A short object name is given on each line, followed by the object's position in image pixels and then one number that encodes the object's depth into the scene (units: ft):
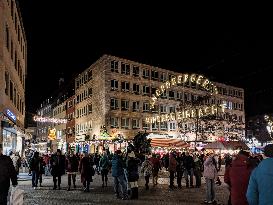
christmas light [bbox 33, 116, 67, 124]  92.48
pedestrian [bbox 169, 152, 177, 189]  39.39
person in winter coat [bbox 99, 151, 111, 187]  41.04
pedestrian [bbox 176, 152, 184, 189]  40.22
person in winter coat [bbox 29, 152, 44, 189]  38.14
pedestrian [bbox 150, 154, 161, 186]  41.60
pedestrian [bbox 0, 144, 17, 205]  16.19
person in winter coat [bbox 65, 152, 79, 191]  36.88
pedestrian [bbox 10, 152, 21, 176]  50.82
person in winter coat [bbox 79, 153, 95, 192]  34.67
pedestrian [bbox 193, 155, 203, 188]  39.83
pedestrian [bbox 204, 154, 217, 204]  26.54
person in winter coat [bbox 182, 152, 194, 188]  39.81
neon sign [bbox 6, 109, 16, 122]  52.70
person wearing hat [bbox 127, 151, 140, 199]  29.34
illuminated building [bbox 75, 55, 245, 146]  107.03
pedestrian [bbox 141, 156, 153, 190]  38.68
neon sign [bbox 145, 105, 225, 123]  75.96
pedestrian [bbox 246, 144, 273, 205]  8.47
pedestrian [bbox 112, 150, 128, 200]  29.42
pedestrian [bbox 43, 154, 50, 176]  58.45
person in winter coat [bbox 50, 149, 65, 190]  37.42
